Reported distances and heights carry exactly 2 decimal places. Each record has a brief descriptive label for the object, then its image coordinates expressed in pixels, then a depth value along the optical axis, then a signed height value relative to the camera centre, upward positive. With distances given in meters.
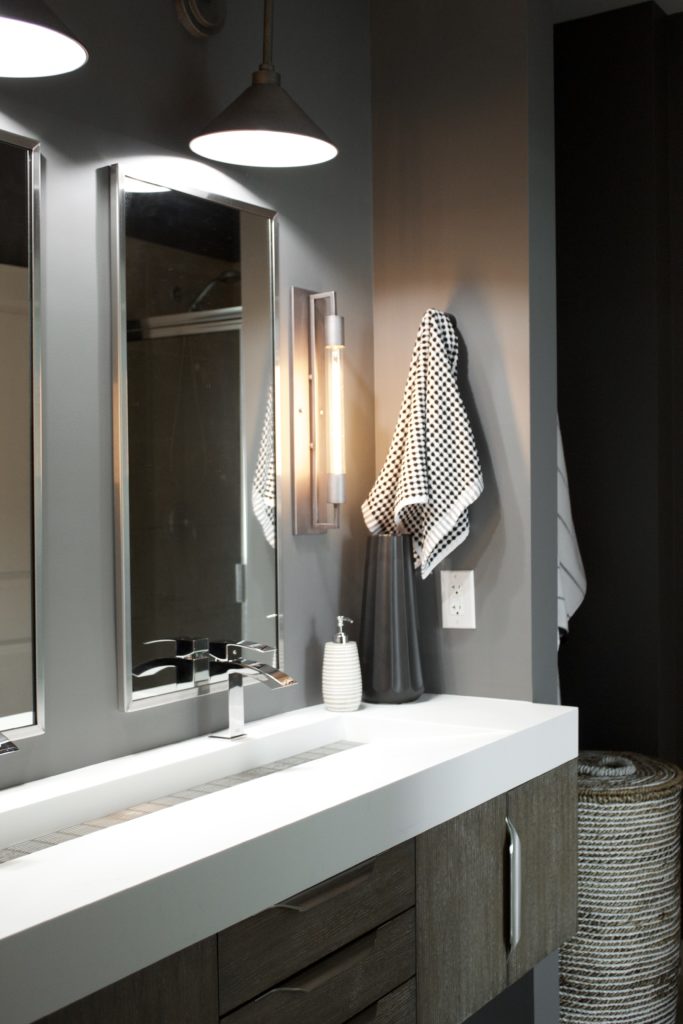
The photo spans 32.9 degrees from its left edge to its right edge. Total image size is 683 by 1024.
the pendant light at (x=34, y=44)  1.45 +0.62
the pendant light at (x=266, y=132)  1.91 +0.63
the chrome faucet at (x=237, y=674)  2.03 -0.30
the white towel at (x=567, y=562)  3.04 -0.16
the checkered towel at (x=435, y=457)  2.39 +0.09
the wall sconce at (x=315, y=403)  2.37 +0.21
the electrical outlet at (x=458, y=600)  2.47 -0.21
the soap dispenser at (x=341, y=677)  2.32 -0.35
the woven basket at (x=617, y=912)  2.76 -0.99
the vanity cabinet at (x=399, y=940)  1.42 -0.63
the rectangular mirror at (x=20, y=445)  1.72 +0.10
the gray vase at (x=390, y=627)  2.37 -0.25
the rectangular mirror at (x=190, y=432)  1.94 +0.13
